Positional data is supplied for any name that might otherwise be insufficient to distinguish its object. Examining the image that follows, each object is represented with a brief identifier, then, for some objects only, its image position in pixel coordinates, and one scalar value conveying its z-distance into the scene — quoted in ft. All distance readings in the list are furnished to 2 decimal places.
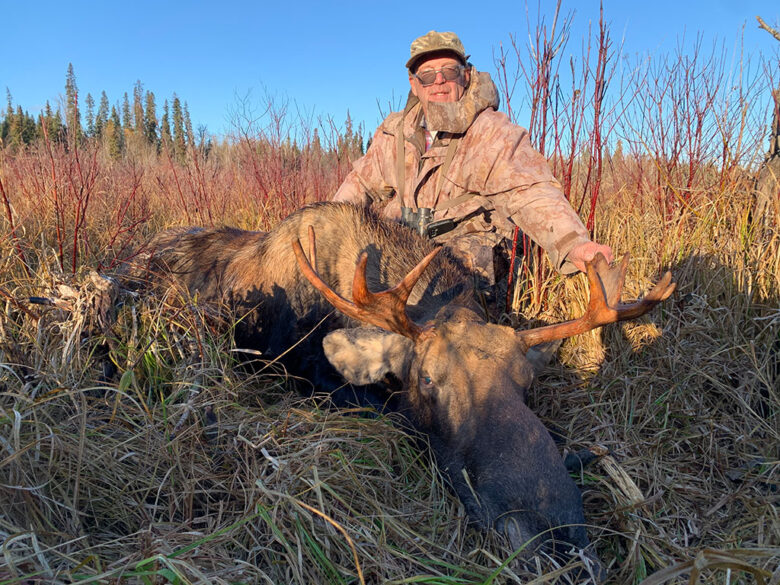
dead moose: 6.91
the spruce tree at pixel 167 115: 157.19
